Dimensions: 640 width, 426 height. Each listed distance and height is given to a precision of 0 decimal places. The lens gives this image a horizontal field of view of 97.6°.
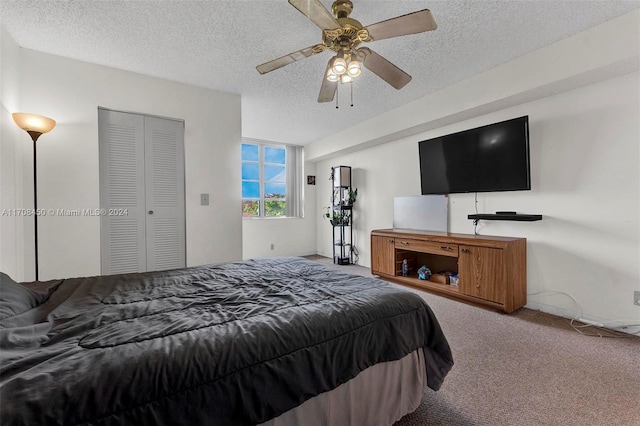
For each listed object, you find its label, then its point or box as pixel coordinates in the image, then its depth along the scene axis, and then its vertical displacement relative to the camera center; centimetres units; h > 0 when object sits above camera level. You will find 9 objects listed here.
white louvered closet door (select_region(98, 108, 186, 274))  296 +25
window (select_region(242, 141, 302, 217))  583 +71
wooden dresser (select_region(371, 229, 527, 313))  280 -63
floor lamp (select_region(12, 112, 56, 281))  227 +75
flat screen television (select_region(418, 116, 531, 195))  287 +58
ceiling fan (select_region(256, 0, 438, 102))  156 +109
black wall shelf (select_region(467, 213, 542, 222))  278 -8
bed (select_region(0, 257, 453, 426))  80 -47
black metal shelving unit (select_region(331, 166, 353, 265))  533 -2
